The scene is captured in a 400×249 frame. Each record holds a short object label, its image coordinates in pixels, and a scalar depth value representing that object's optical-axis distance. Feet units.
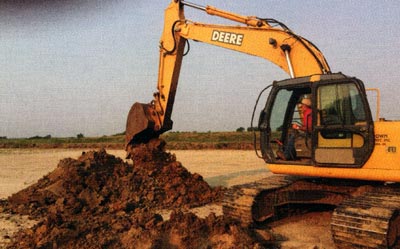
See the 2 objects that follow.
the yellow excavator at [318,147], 17.49
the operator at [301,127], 21.67
